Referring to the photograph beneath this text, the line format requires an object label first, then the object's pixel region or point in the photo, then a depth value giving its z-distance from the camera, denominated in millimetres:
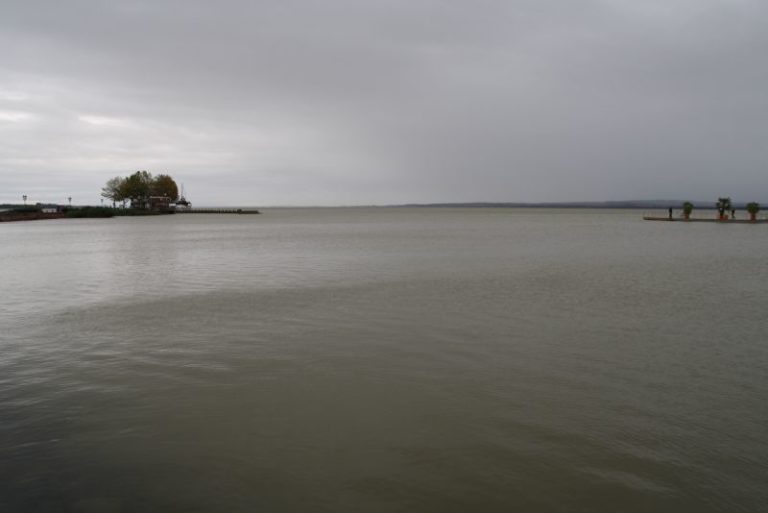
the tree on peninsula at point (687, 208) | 80750
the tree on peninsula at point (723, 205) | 75562
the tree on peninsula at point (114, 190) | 151075
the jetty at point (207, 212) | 193500
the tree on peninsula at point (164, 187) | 158500
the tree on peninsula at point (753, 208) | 68688
